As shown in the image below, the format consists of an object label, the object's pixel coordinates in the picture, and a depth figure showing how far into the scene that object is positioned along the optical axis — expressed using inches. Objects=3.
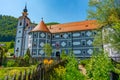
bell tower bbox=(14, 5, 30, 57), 1005.7
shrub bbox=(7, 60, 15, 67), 558.5
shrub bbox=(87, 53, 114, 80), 138.3
